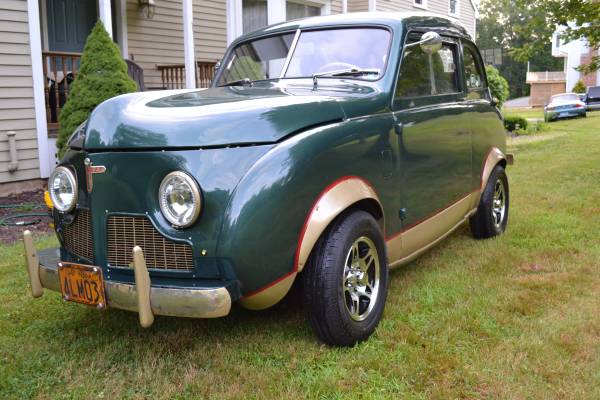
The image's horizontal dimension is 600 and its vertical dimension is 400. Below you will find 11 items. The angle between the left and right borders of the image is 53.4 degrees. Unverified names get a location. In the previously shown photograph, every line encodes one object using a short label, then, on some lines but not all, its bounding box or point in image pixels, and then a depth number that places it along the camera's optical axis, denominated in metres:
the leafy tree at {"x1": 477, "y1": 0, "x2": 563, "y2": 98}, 70.06
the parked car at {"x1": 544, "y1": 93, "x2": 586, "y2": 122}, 23.76
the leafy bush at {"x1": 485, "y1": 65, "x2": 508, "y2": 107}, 17.83
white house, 42.06
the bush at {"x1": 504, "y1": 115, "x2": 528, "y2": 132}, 17.72
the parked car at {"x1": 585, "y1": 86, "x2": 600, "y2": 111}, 29.91
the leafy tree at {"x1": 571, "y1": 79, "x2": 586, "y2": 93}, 37.89
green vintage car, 2.68
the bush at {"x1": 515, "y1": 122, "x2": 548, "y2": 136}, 17.34
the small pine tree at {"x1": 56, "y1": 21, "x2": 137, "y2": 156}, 7.08
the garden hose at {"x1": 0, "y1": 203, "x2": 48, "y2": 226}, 6.20
